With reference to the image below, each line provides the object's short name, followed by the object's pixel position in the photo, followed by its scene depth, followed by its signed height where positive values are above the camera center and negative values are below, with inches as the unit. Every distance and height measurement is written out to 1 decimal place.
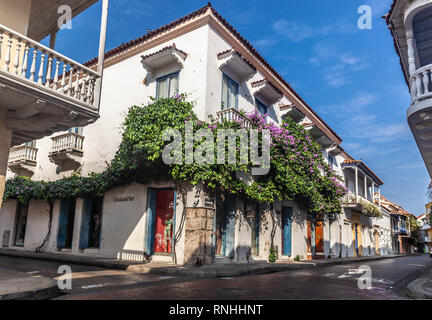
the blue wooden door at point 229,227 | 502.0 +2.6
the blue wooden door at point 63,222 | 607.7 +4.3
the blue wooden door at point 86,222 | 579.2 +4.3
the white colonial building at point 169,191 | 484.4 +52.0
